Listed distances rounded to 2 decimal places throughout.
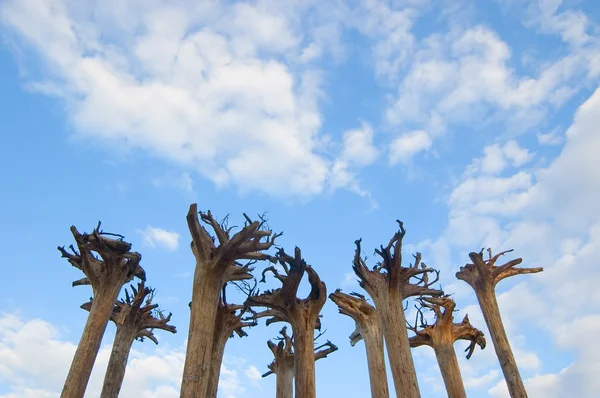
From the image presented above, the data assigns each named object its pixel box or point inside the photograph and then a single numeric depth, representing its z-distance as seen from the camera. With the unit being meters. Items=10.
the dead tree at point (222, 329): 17.31
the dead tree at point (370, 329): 16.85
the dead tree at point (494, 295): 17.88
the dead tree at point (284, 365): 21.34
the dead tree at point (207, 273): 13.05
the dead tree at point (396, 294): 14.81
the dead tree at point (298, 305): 16.42
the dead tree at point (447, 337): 19.39
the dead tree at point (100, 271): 15.74
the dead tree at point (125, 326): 17.75
